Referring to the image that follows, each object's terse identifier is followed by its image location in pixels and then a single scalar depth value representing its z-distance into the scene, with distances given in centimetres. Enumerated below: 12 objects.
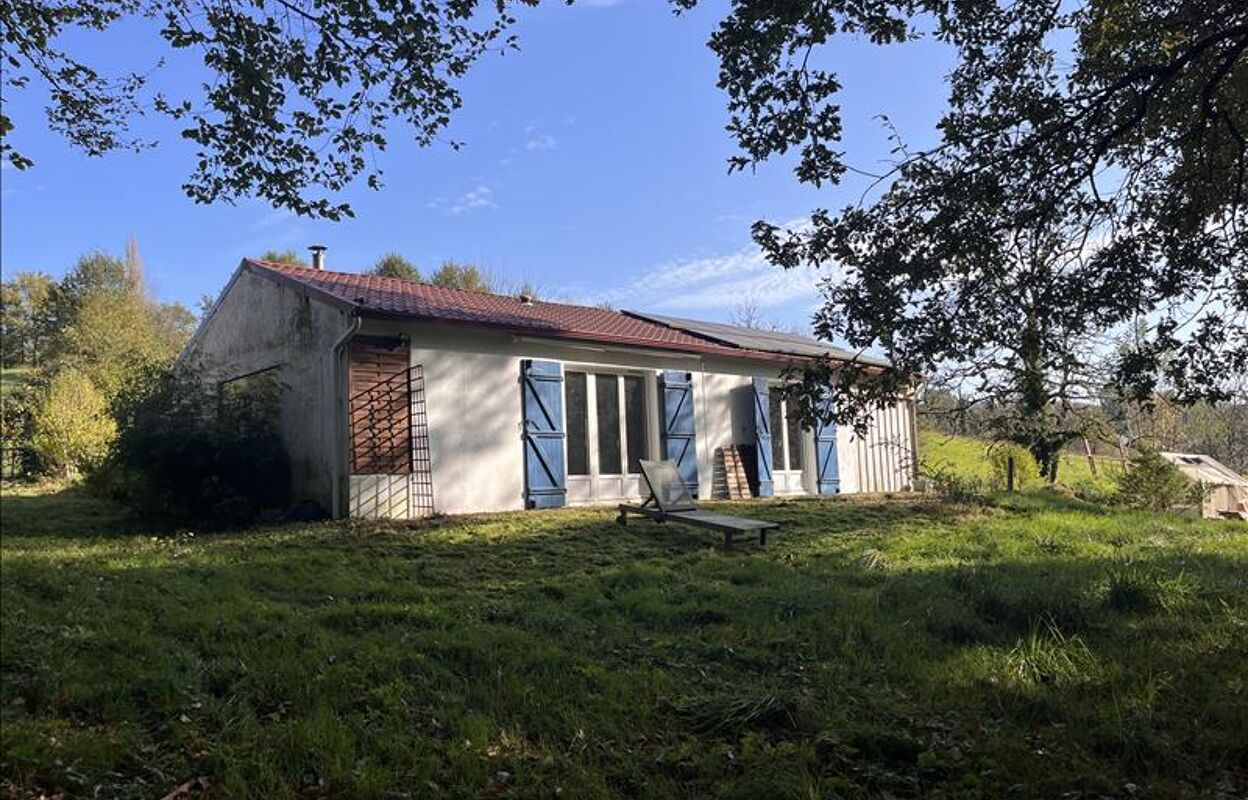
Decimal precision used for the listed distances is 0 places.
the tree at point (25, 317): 2900
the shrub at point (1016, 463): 1614
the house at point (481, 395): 1020
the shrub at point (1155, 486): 1517
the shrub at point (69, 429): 1608
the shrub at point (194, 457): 980
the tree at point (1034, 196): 514
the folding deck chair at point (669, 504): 926
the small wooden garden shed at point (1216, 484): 1641
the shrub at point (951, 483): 1344
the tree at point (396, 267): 2881
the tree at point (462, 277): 3022
